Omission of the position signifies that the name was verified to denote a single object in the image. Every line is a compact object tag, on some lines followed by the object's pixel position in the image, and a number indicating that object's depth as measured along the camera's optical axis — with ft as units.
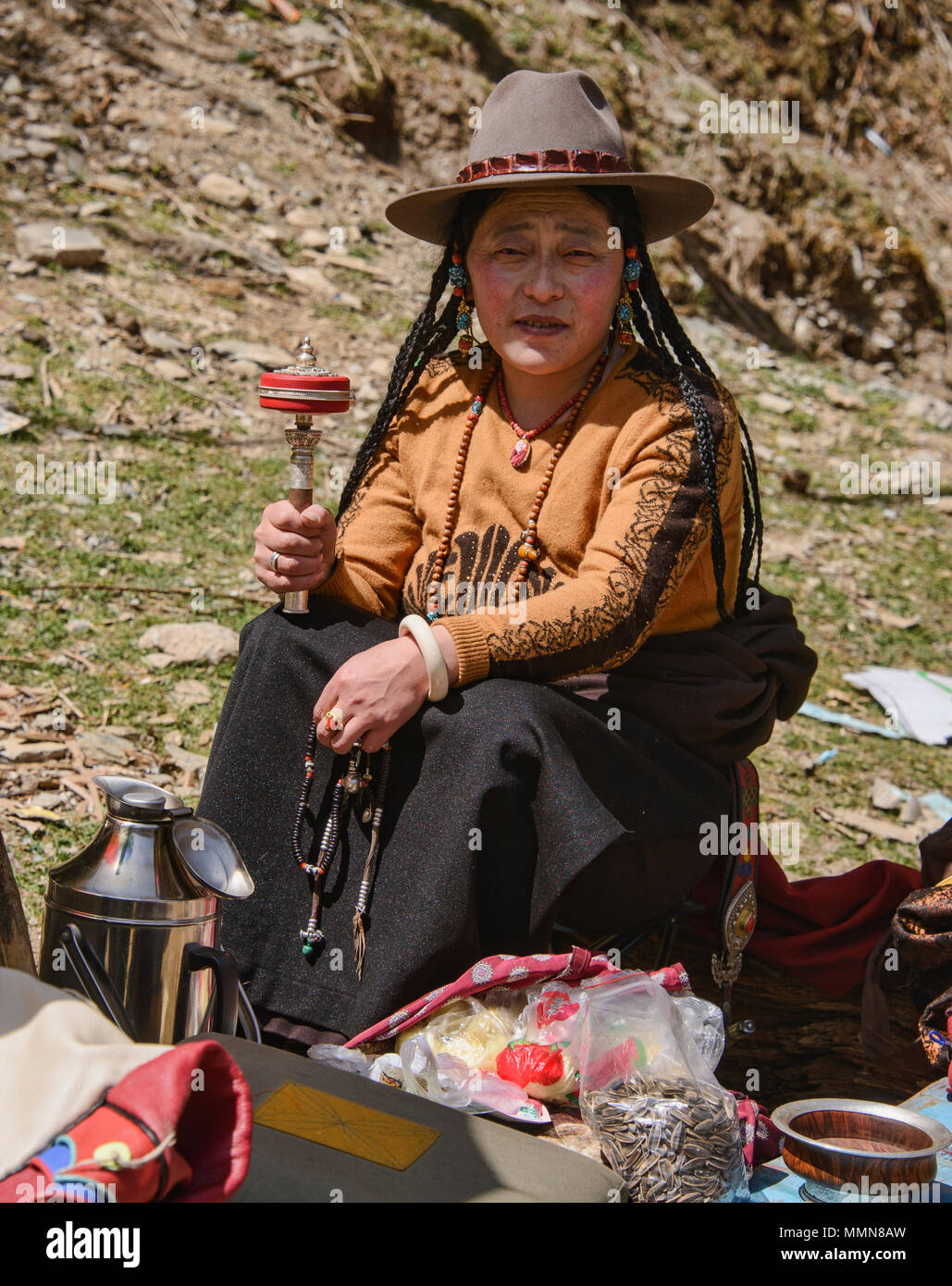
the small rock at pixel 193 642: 15.42
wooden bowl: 6.75
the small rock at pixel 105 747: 13.28
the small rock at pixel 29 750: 12.96
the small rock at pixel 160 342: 22.18
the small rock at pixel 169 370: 21.75
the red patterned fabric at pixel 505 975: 7.90
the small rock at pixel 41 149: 25.70
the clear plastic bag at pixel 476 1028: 7.86
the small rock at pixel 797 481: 24.38
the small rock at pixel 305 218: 27.40
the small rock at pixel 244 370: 22.50
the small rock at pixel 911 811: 15.52
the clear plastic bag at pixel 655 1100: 6.75
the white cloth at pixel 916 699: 17.61
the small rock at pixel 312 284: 25.85
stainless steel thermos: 7.02
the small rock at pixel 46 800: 12.27
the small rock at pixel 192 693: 14.63
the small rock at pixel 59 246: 23.18
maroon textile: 10.46
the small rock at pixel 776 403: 27.91
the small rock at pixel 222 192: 26.76
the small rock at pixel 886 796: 15.65
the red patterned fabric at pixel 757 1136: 7.28
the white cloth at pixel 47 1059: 5.21
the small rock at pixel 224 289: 24.73
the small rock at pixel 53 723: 13.57
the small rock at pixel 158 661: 15.10
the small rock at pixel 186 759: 13.44
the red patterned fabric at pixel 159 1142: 4.91
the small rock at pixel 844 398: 29.53
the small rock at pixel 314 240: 26.96
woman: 8.27
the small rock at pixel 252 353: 22.84
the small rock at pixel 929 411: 30.69
